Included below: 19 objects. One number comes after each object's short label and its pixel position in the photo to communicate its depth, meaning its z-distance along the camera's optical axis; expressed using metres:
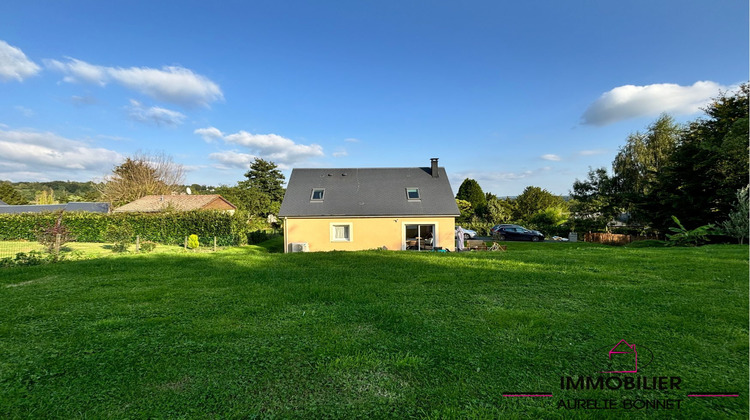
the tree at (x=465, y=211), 33.25
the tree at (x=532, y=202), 35.18
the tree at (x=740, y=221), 11.12
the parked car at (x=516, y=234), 24.60
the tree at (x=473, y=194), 35.97
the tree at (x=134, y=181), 36.38
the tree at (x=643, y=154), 26.20
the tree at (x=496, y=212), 31.56
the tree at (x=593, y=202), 26.04
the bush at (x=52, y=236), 11.02
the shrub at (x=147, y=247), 13.86
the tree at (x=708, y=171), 14.37
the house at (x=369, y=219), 16.72
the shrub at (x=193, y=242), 16.54
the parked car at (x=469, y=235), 24.53
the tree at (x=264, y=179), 43.97
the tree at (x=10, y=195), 52.86
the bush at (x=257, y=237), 20.45
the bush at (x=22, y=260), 8.68
